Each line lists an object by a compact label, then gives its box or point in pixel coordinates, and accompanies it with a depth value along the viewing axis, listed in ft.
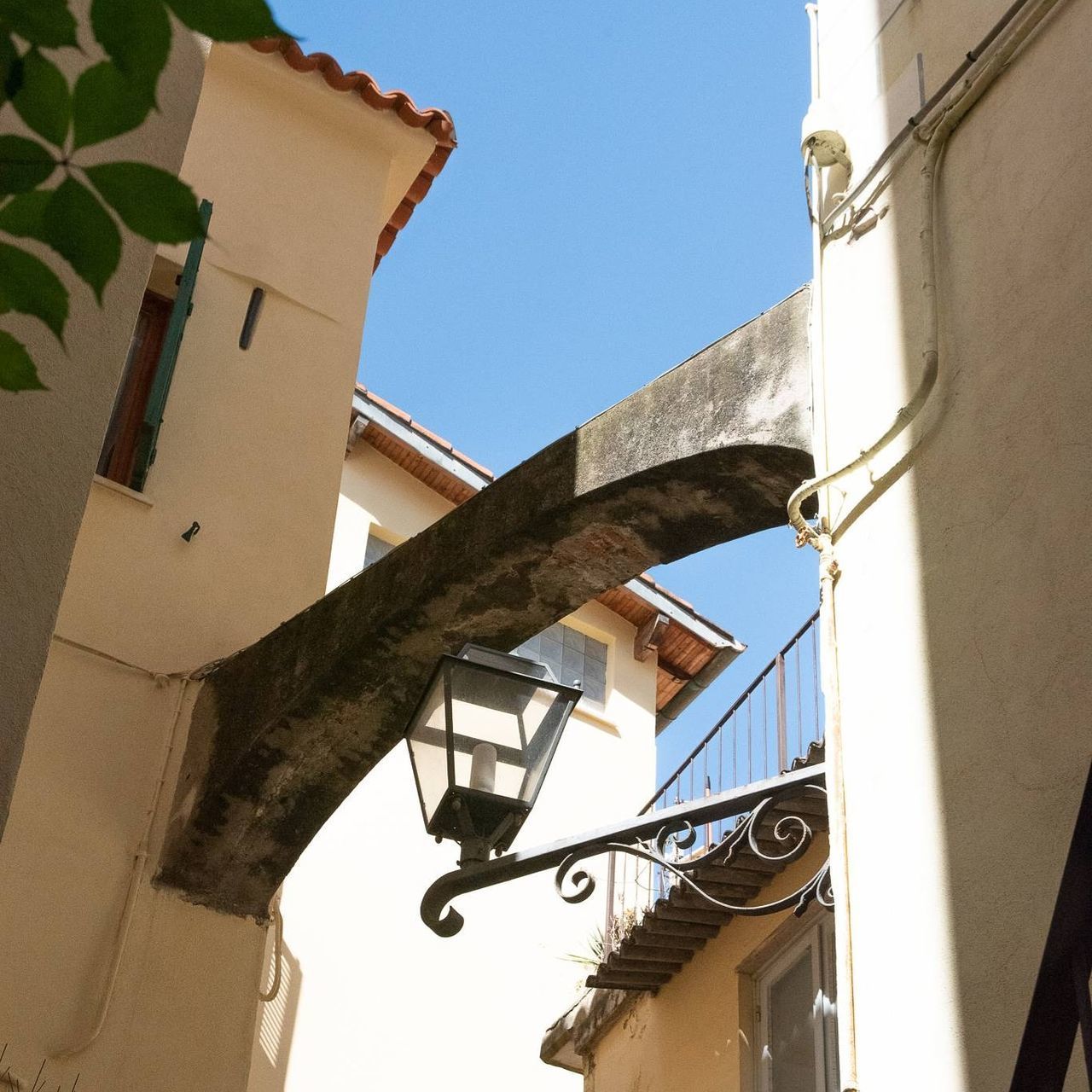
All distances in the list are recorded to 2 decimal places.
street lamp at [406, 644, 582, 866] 14.90
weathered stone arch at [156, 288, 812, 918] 16.61
